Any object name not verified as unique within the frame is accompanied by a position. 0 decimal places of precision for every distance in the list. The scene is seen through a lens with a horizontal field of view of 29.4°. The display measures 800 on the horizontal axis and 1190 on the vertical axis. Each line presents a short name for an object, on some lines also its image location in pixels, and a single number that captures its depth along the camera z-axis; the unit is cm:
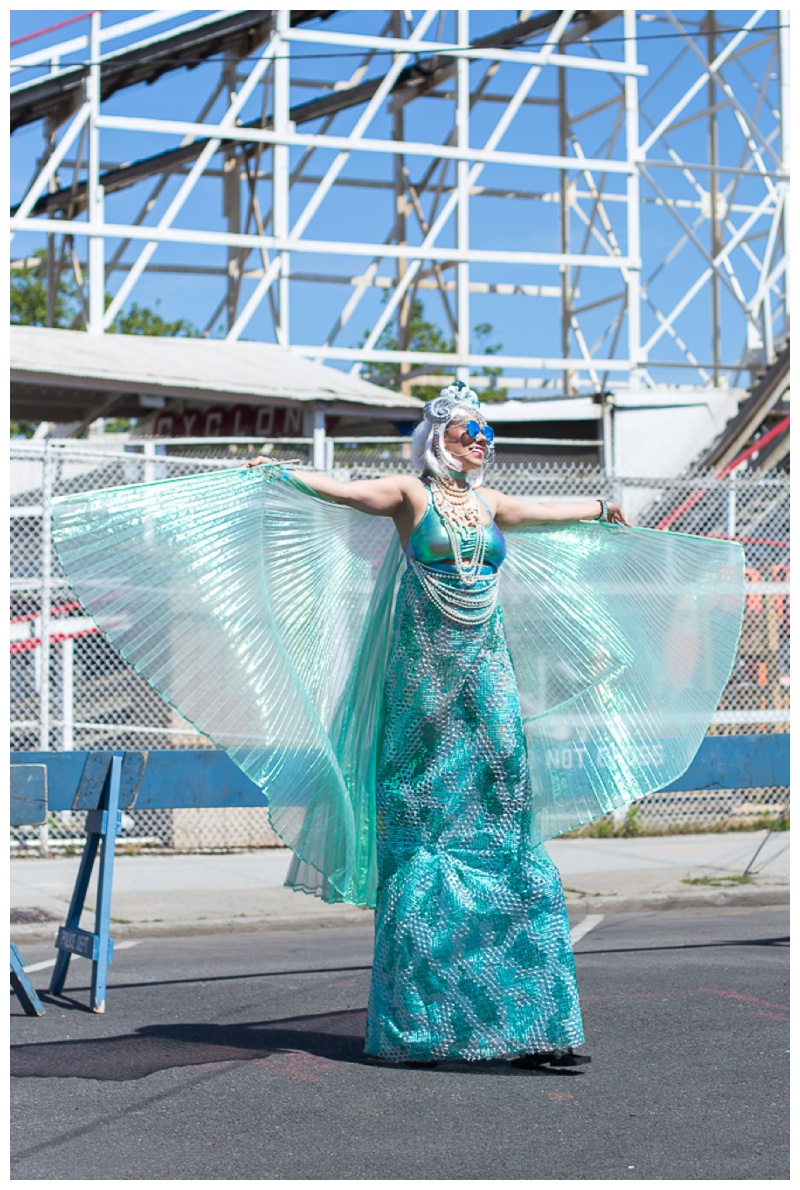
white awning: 1512
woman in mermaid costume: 485
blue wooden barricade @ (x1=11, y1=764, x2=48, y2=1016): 587
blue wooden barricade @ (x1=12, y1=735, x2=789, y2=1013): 615
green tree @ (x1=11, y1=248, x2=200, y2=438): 3543
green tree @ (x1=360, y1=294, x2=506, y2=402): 4216
